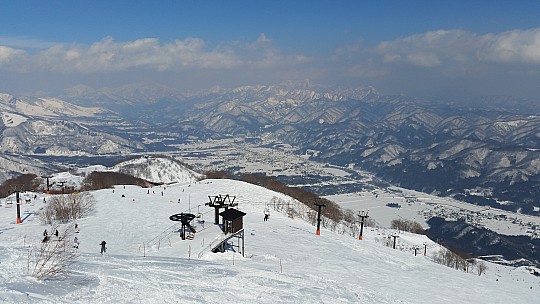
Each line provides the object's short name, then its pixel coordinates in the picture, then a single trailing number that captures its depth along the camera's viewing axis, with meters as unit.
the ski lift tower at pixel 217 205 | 42.37
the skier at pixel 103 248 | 32.97
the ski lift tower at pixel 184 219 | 37.41
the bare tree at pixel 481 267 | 84.03
